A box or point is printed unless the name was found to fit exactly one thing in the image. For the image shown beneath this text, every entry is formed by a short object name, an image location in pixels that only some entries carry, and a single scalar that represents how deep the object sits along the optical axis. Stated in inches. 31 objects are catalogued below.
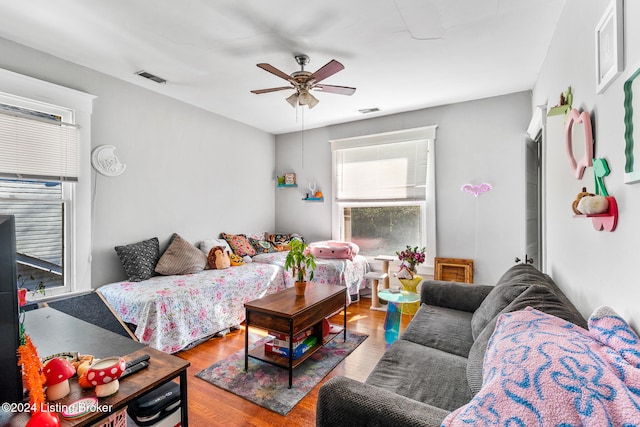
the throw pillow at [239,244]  168.2
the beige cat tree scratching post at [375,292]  156.9
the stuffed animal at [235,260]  155.3
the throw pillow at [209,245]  155.1
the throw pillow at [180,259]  131.2
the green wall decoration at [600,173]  45.4
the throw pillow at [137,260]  122.3
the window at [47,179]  98.2
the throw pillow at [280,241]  191.2
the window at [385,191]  165.6
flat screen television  30.4
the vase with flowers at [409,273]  138.1
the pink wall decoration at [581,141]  52.0
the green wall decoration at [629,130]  37.2
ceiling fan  96.2
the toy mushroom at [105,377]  37.9
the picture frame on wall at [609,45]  40.3
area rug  82.2
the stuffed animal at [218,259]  146.6
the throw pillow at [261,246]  182.7
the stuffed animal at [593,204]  43.6
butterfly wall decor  148.2
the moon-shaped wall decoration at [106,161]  118.3
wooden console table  36.7
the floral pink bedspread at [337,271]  156.8
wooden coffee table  88.4
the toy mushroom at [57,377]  36.0
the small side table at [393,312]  115.8
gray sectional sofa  41.0
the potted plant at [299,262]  103.3
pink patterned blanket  27.2
